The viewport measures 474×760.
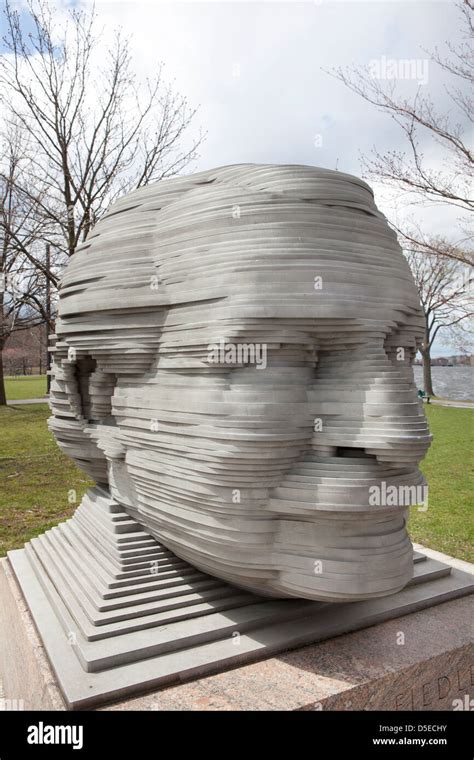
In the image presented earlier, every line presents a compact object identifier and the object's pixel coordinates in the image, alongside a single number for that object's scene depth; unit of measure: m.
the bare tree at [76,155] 13.71
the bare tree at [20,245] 14.32
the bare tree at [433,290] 11.48
